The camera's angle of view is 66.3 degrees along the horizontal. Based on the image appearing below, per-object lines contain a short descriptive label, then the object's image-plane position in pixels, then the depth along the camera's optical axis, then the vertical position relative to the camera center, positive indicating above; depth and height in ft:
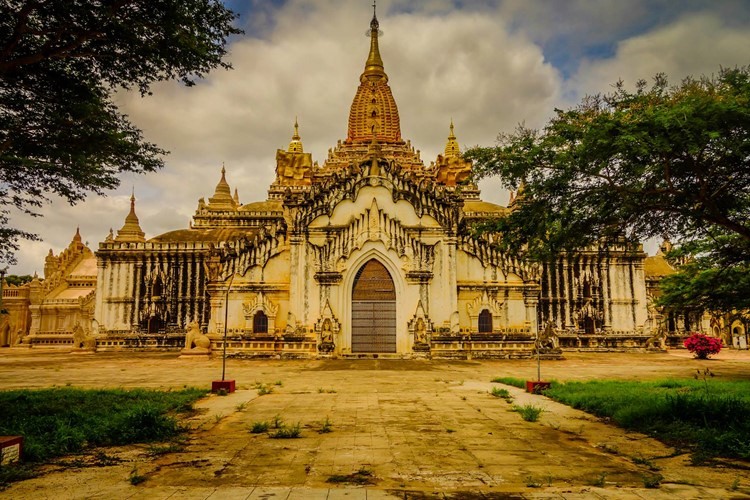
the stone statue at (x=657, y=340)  131.03 -3.53
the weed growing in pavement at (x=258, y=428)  34.12 -6.15
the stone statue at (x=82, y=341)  125.08 -3.57
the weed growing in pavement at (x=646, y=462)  26.37 -6.54
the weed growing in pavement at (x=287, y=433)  32.45 -6.15
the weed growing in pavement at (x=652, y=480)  23.06 -6.38
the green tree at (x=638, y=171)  31.24 +9.32
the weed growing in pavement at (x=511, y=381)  58.95 -6.06
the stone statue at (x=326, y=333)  101.60 -1.50
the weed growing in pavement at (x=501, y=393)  49.29 -6.07
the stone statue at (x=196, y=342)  101.86 -3.08
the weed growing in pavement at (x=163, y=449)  28.78 -6.33
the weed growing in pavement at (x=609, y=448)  30.09 -6.61
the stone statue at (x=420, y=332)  102.53 -1.34
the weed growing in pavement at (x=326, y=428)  34.26 -6.27
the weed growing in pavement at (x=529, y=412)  38.96 -6.16
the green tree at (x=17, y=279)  258.82 +21.01
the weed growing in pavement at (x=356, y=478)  23.31 -6.33
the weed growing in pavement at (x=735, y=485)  22.86 -6.46
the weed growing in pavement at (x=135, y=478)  23.20 -6.25
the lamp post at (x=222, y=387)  52.70 -5.71
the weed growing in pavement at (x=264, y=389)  52.04 -6.12
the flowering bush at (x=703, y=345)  101.71 -3.63
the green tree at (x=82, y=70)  33.94 +16.59
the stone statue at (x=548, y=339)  102.06 -2.67
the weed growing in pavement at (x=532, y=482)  22.75 -6.33
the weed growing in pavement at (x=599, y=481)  23.15 -6.41
